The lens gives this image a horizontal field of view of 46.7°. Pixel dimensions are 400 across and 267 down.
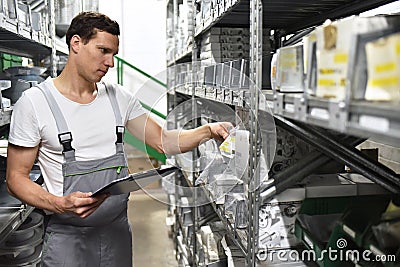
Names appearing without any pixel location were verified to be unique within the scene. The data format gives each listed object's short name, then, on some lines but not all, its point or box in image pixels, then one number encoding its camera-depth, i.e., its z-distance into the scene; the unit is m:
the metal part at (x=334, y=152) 1.61
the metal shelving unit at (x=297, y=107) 0.77
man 2.00
